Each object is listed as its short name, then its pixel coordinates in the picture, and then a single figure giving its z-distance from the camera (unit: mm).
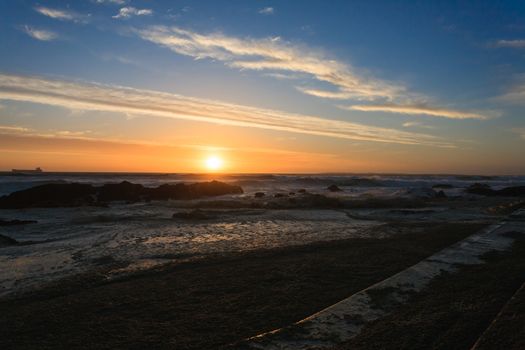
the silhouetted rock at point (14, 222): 13516
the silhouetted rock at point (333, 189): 39662
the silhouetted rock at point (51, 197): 20469
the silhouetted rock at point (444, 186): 48356
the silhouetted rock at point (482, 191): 34906
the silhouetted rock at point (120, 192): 24922
